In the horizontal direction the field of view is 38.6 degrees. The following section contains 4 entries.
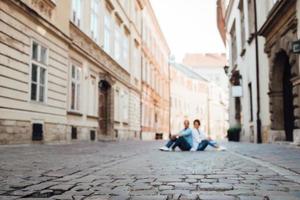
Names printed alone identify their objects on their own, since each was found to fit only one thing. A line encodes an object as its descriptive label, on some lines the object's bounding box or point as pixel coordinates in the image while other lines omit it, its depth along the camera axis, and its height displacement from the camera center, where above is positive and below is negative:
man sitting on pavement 13.03 +0.04
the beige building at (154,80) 39.51 +6.72
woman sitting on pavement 13.07 +0.02
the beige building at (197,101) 67.94 +7.42
